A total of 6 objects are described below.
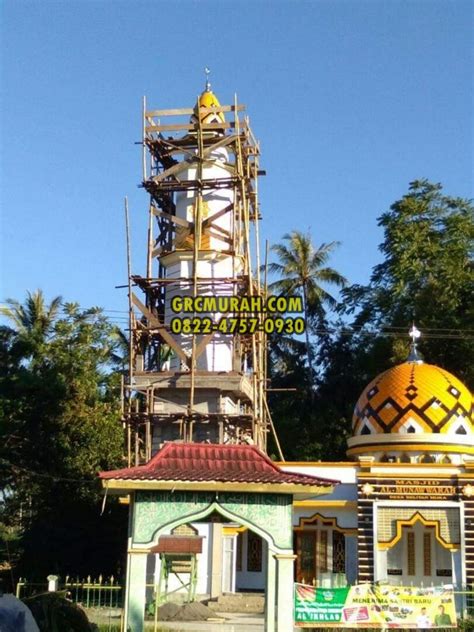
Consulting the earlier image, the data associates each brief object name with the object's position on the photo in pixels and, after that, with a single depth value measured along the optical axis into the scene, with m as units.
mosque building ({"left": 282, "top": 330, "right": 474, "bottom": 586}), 22.98
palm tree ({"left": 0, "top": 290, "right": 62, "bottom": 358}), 34.47
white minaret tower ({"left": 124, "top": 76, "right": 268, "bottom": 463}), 26.42
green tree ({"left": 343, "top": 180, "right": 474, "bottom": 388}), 36.12
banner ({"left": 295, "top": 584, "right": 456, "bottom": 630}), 14.93
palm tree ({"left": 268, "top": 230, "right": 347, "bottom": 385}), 45.38
